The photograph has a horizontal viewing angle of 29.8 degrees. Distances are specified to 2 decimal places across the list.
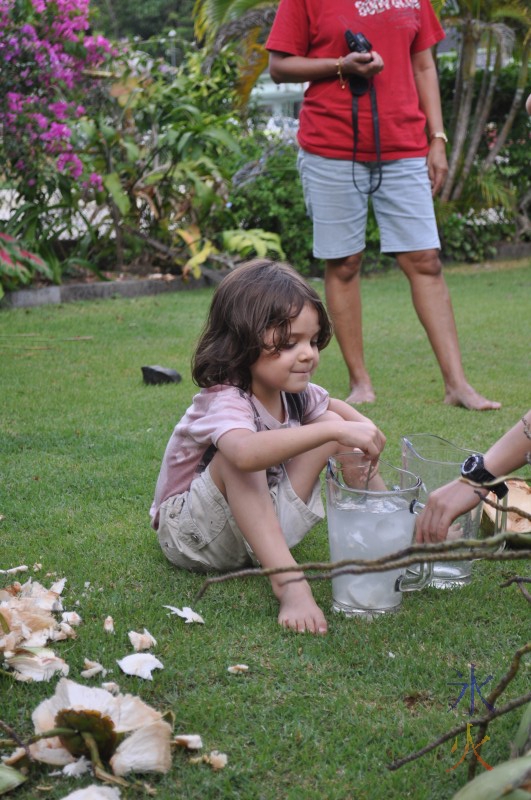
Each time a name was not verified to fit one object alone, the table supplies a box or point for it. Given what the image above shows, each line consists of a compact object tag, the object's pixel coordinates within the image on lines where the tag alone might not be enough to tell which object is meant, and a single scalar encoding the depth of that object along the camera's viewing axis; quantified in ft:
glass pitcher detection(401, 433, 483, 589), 8.59
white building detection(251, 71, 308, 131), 94.43
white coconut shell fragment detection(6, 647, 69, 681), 6.79
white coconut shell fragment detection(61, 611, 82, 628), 7.69
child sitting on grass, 7.96
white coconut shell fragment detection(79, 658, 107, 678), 6.82
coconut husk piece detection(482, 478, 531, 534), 9.63
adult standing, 14.80
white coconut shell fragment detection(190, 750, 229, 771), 5.83
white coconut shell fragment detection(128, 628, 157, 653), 7.30
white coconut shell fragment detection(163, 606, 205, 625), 7.84
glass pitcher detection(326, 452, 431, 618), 7.86
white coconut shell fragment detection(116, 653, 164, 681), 6.87
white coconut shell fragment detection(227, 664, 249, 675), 7.02
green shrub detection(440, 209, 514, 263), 33.09
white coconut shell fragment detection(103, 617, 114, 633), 7.58
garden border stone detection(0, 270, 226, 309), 25.04
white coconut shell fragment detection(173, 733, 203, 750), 5.92
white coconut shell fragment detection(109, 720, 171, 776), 5.56
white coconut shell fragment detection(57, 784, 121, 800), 5.20
